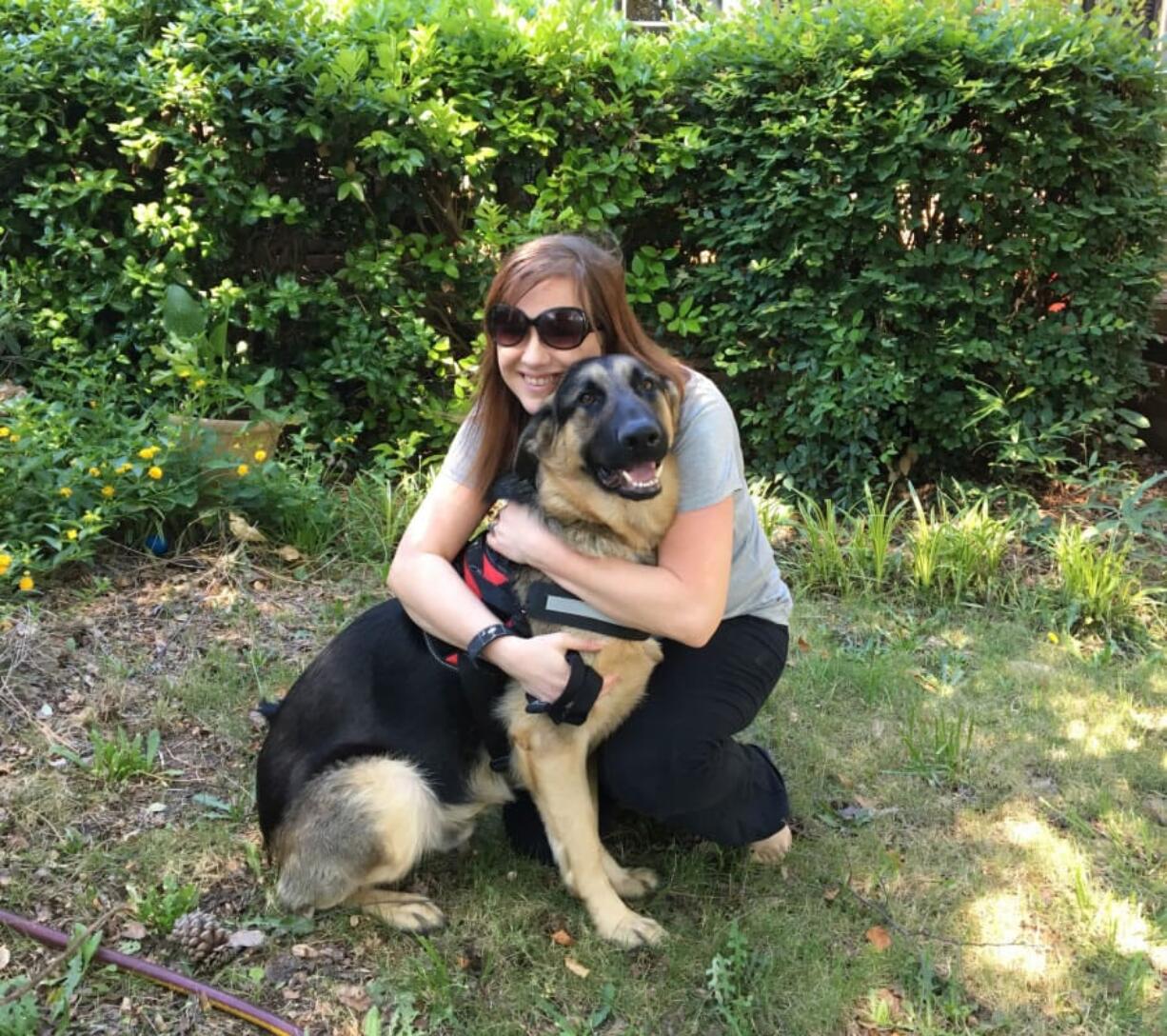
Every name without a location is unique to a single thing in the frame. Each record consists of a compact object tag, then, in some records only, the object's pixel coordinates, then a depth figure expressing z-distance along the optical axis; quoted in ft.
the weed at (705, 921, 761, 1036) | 7.29
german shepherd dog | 7.88
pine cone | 7.66
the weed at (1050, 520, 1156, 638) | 13.69
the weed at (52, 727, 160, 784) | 9.75
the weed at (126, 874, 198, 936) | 7.88
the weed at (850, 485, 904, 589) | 14.74
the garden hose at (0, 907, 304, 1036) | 7.09
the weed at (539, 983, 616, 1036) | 7.30
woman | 7.97
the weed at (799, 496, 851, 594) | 14.88
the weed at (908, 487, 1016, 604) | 14.55
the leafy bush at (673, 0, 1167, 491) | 15.76
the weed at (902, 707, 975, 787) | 10.50
